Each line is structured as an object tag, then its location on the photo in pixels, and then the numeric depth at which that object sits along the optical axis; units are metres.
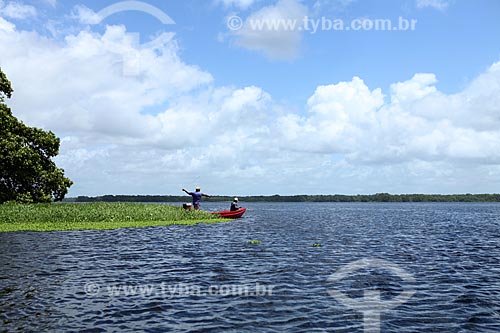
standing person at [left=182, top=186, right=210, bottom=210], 52.69
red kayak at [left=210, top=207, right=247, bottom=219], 58.52
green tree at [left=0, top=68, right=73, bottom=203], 48.08
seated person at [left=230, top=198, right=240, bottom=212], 61.18
